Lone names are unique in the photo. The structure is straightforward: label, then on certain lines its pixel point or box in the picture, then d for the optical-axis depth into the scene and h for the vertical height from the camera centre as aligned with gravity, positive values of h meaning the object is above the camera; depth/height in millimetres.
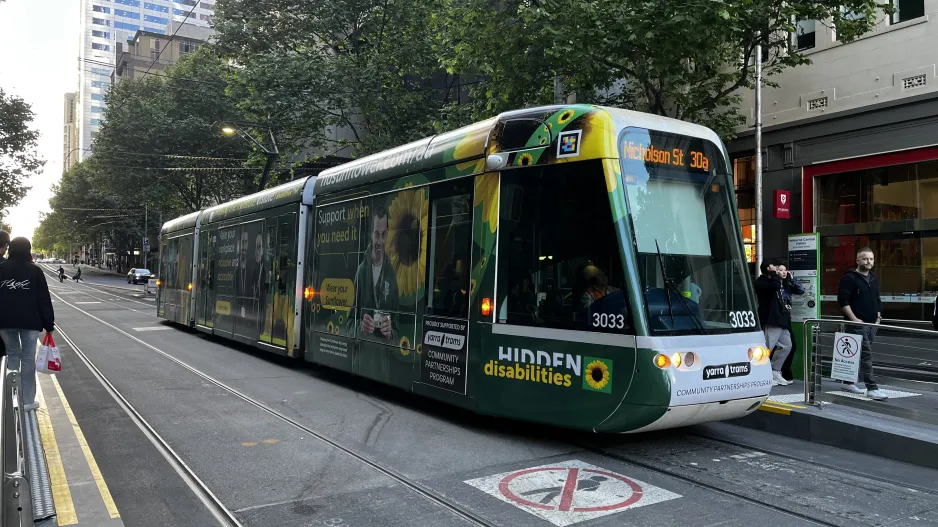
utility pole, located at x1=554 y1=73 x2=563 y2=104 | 13750 +3788
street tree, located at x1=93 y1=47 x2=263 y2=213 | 31250 +6281
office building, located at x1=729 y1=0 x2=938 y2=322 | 14109 +2910
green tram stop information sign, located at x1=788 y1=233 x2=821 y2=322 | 9828 +151
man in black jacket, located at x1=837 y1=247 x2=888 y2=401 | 8166 -128
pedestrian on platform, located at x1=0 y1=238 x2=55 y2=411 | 6984 -396
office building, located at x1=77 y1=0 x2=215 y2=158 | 133375 +50931
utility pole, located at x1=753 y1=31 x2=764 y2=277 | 15074 +2722
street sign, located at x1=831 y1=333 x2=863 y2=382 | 7609 -836
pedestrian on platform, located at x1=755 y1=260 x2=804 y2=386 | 8930 -323
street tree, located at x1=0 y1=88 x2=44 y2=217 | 32094 +5992
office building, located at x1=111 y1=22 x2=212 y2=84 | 83125 +29456
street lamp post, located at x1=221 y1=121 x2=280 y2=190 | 21567 +4592
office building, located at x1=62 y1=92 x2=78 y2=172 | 155125 +36455
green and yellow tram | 5758 +25
